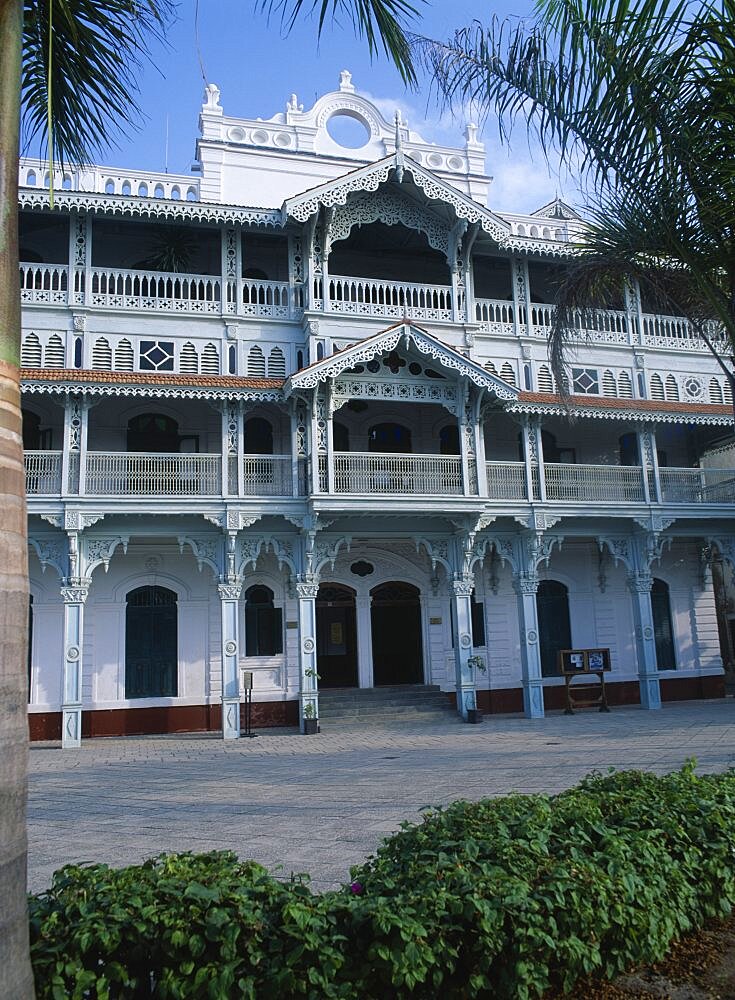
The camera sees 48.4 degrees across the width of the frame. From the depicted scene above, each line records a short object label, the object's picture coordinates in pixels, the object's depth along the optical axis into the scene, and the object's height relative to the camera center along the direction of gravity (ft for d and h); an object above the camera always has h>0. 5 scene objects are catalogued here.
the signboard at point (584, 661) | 65.26 -2.51
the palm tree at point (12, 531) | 9.89 +1.53
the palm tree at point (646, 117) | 24.61 +16.59
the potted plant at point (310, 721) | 58.65 -5.74
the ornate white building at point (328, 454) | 59.41 +14.22
